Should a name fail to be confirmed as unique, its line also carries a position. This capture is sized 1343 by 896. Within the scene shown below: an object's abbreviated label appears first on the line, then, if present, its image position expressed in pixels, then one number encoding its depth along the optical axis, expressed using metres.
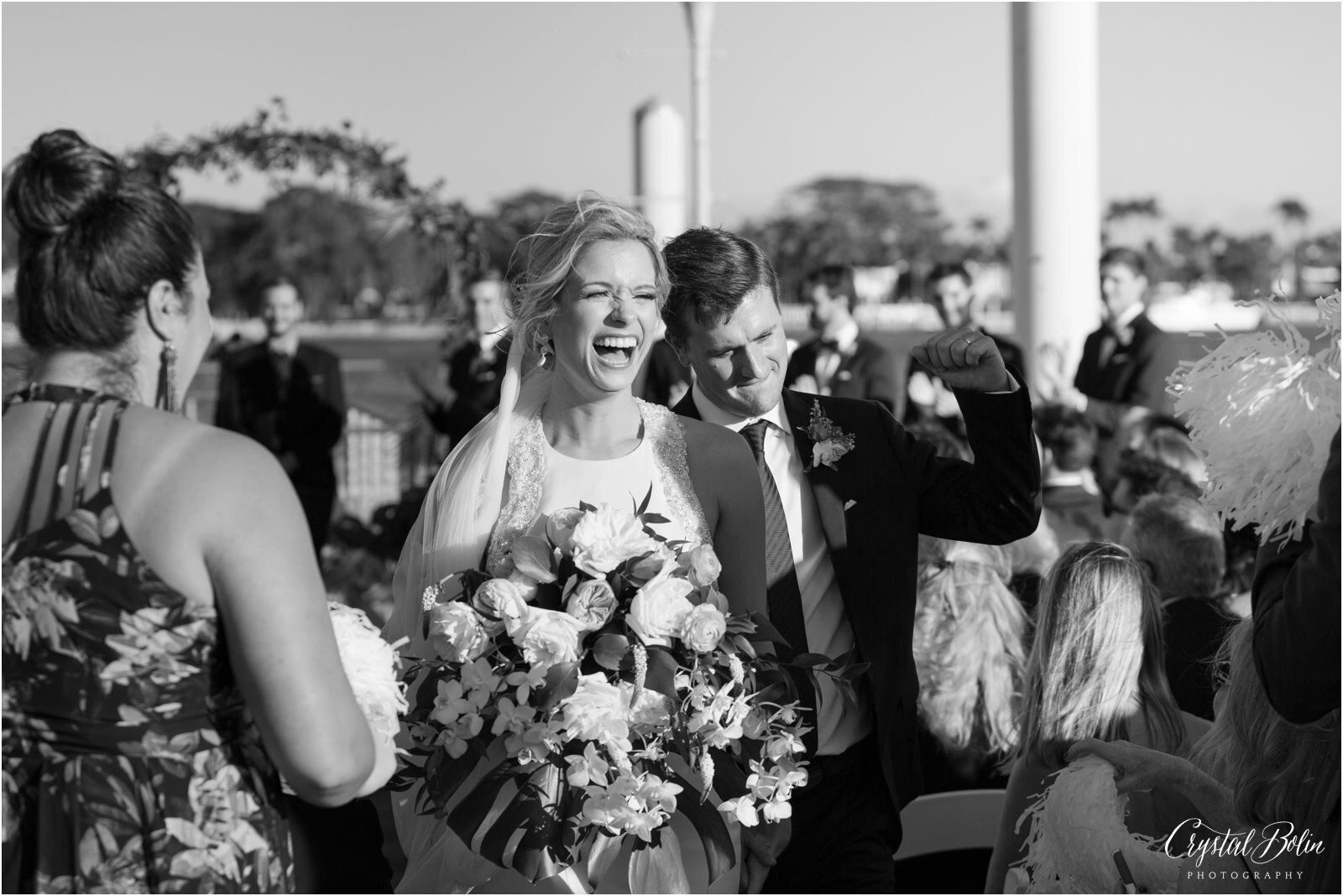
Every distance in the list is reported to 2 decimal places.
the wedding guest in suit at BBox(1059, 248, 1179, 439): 7.39
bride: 3.08
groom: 3.18
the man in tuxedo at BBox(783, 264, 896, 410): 7.56
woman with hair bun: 2.05
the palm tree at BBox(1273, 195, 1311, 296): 142.62
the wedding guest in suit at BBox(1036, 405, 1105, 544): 6.35
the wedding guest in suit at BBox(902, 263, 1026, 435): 7.90
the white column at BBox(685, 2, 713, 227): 12.33
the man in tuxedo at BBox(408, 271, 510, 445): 8.09
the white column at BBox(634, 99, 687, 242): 11.94
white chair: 3.94
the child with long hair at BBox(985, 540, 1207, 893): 3.29
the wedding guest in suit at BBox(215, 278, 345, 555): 8.54
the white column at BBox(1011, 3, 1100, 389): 8.59
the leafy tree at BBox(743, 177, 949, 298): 137.25
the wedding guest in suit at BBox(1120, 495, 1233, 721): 3.92
